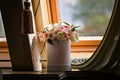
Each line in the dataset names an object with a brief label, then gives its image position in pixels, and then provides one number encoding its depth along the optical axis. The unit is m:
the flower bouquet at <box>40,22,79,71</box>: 2.29
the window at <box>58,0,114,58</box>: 2.50
